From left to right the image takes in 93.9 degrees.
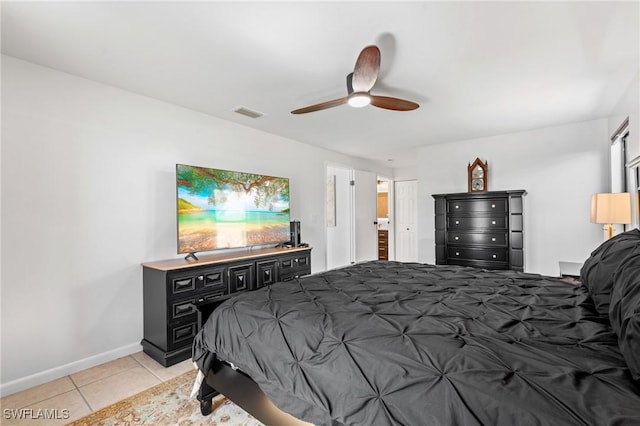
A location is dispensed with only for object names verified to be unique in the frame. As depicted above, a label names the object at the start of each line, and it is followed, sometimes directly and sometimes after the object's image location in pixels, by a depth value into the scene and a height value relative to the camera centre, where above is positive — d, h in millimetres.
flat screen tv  3121 +59
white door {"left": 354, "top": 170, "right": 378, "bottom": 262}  6133 -60
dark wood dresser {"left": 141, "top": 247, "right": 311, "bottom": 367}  2652 -742
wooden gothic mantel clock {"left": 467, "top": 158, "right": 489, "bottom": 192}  4668 +549
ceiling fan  1975 +955
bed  878 -522
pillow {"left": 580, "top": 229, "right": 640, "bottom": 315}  1484 -326
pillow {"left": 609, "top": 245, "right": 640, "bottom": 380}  901 -364
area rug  1856 -1288
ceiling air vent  3394 +1191
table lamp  2859 +2
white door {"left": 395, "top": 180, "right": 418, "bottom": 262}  7352 -215
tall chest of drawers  4172 -275
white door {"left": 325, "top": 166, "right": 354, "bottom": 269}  5930 -136
